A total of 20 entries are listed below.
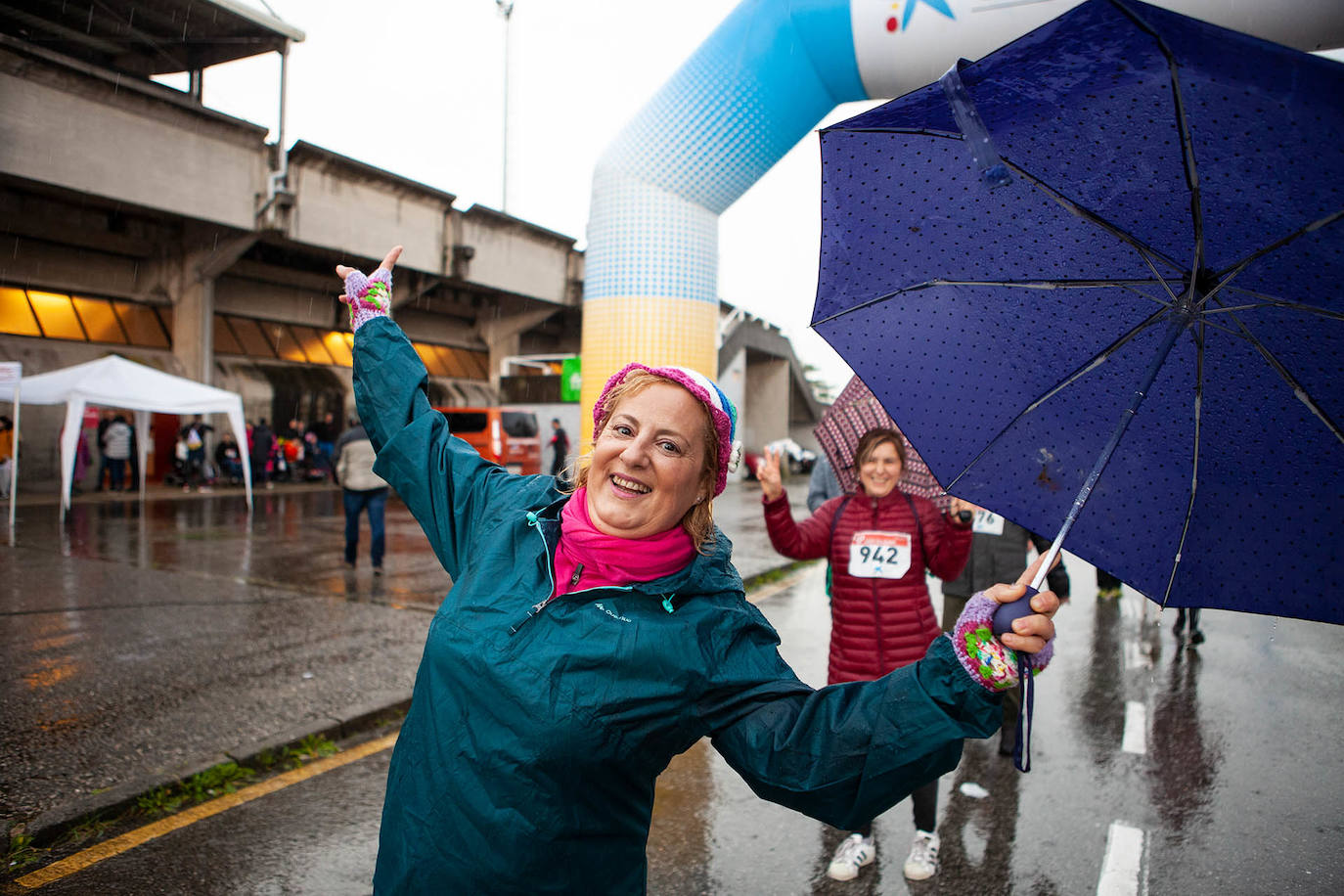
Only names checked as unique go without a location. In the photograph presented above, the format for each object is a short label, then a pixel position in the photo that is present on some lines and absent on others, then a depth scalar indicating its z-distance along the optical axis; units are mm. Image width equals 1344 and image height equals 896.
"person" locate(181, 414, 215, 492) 19781
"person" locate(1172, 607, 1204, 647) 7348
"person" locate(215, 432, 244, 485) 20859
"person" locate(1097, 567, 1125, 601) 9539
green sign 24984
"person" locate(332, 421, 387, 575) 9250
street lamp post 33406
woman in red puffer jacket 3625
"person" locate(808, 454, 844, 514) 7031
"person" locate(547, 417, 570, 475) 22312
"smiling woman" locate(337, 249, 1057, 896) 1445
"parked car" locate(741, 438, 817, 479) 30869
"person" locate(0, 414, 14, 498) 15438
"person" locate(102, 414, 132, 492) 17781
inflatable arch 6043
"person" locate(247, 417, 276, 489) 20688
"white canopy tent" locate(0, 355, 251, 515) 12570
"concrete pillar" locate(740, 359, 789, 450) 33250
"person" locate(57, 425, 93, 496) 17891
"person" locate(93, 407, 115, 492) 18128
